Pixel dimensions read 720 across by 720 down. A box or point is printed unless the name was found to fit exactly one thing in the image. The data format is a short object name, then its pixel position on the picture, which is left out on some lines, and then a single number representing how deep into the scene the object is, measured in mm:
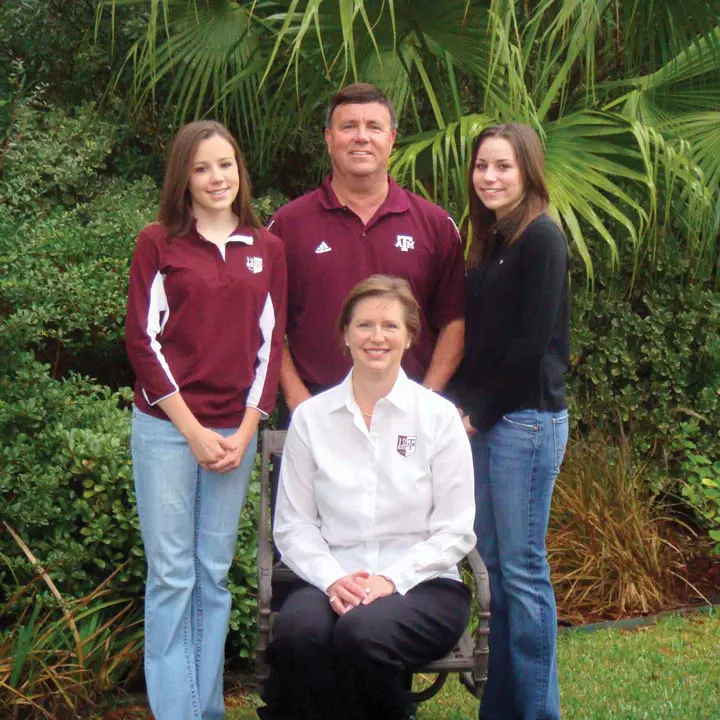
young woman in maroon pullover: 3850
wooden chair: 3686
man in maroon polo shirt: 4117
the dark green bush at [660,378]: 7059
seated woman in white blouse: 3646
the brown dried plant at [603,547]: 6219
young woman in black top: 3953
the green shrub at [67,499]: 4695
